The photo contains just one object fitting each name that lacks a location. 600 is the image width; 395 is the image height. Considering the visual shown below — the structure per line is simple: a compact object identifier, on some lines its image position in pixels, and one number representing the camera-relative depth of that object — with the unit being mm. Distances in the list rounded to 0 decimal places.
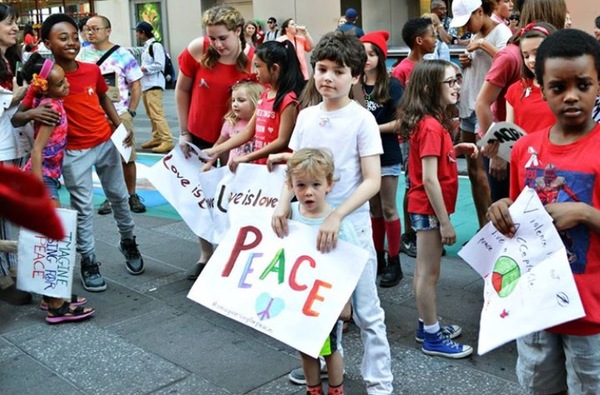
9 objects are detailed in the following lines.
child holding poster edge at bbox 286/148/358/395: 3324
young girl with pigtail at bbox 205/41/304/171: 4375
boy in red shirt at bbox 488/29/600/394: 2533
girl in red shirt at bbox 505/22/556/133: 3969
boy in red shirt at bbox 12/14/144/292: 5137
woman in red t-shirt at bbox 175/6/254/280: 5035
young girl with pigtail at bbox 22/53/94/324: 4738
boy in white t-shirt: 3512
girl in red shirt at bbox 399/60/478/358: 3971
